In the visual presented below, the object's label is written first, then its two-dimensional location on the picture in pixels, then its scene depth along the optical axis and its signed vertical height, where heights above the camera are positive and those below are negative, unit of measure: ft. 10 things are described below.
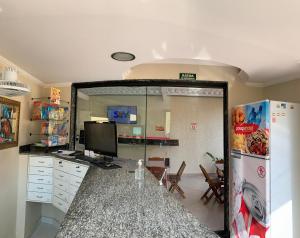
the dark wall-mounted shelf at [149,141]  12.09 -0.77
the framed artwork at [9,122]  8.21 +0.07
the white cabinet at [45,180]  10.03 -2.58
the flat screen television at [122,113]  12.44 +0.76
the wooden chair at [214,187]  11.78 -3.25
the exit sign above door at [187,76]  10.36 +2.46
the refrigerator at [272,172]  7.72 -1.52
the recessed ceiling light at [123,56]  7.22 +2.40
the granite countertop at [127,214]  2.94 -1.42
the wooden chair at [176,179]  12.41 -2.92
